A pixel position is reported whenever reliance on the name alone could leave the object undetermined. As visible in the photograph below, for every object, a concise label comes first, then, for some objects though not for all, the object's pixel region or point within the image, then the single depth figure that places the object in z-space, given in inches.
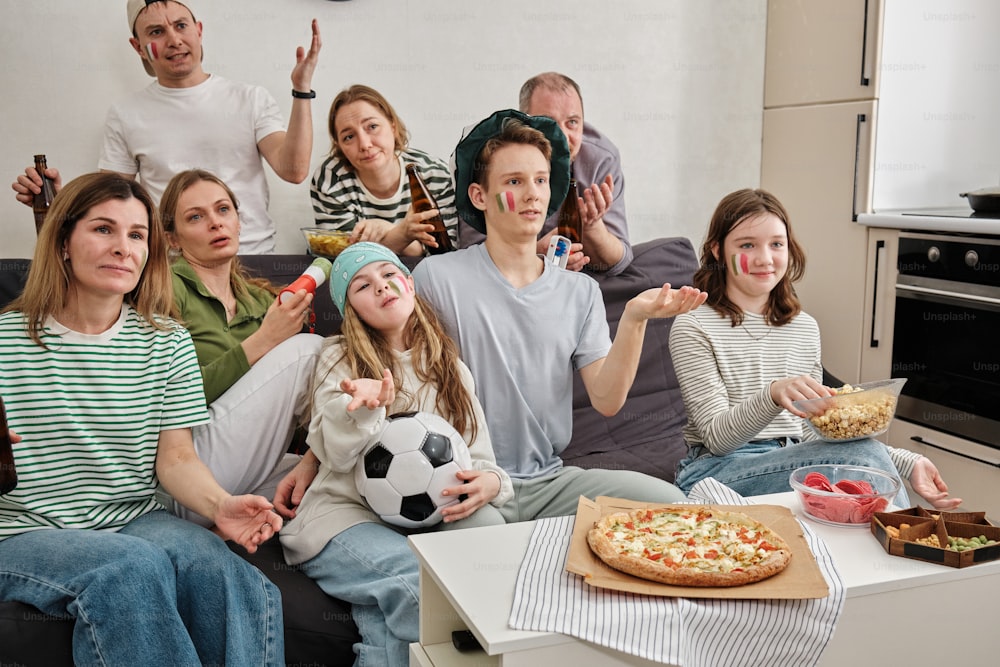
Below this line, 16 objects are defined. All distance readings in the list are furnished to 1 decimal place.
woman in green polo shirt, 75.4
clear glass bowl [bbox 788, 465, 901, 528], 61.1
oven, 113.7
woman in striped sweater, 102.2
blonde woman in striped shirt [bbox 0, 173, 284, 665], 59.6
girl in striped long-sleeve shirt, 80.2
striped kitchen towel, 47.9
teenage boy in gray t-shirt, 81.6
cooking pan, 117.1
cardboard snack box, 55.2
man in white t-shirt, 107.3
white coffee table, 52.2
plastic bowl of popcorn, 72.5
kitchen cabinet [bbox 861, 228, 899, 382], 128.7
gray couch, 66.6
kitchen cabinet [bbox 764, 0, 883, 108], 130.7
